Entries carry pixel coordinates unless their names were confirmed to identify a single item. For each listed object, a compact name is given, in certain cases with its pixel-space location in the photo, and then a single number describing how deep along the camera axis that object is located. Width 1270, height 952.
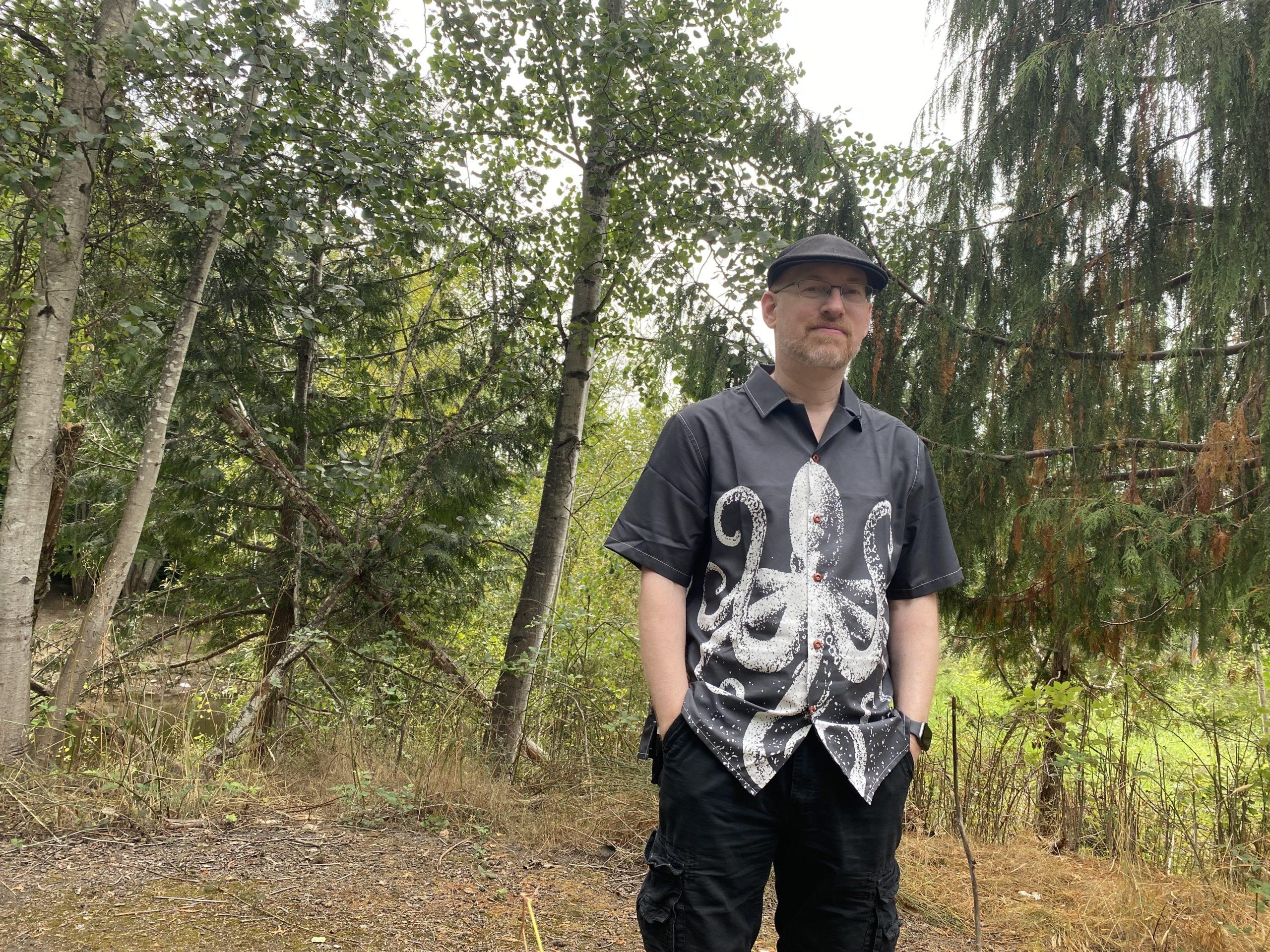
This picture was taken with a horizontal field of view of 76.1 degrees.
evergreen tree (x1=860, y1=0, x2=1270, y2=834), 3.03
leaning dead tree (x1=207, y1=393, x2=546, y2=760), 5.57
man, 1.53
